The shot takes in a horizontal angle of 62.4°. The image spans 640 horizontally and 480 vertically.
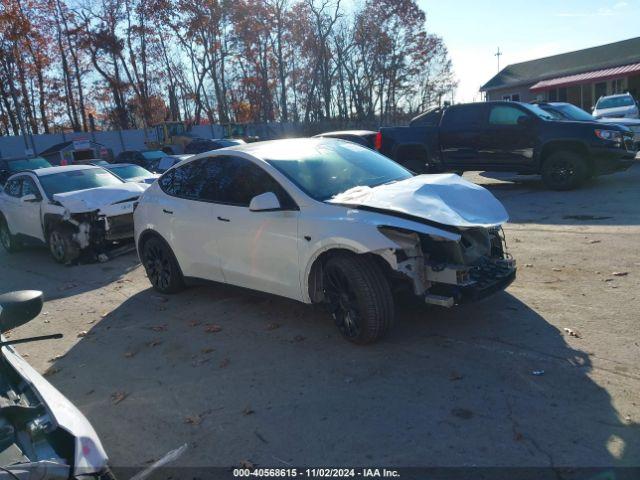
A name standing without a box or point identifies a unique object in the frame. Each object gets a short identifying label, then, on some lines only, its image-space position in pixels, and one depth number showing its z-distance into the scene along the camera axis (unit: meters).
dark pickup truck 10.45
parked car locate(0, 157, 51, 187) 22.00
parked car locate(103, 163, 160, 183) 13.20
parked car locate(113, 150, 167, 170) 21.33
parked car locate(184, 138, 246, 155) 22.92
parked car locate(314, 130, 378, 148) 15.23
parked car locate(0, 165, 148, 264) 8.63
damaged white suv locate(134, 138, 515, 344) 4.12
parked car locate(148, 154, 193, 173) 18.58
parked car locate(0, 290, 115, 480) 1.96
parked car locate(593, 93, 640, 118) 19.80
